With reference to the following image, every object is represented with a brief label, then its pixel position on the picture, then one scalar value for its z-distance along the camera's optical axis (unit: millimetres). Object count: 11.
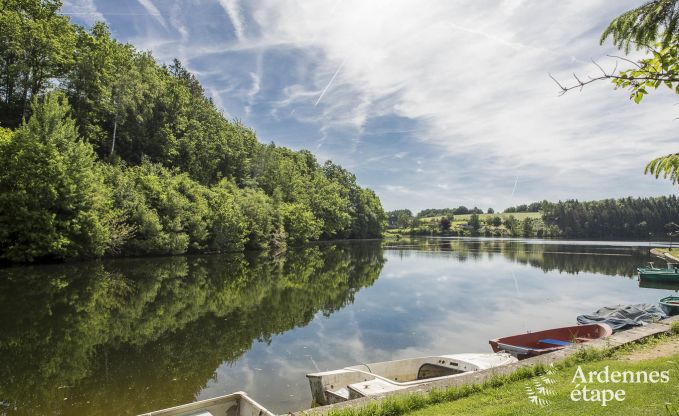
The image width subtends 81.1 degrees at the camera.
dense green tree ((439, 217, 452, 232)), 195375
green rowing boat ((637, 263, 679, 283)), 35656
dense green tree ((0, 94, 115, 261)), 35688
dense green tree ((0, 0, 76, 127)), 46750
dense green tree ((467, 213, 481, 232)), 186088
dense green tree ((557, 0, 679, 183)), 3678
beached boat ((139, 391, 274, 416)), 7160
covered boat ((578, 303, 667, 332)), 17291
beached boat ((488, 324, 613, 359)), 13577
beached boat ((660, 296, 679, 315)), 21859
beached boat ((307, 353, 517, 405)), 9961
